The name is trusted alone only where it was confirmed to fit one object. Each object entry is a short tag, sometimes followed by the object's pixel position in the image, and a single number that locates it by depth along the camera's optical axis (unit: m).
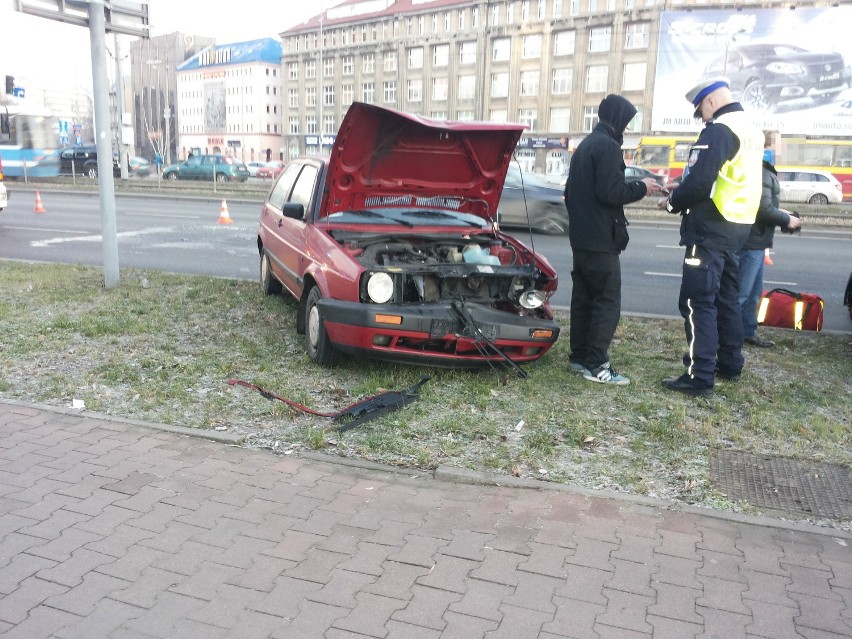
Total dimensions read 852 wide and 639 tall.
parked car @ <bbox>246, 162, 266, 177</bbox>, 50.62
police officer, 5.14
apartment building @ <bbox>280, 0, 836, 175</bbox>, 64.81
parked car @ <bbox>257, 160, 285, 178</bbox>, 49.53
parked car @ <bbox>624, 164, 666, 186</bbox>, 30.59
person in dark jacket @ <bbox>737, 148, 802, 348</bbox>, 6.40
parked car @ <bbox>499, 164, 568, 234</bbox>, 16.31
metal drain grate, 3.90
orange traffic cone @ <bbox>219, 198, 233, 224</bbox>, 17.62
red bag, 7.52
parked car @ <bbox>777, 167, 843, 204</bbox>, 31.06
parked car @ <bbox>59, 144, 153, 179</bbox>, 36.06
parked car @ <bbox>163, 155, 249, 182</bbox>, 38.62
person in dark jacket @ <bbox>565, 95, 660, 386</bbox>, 5.53
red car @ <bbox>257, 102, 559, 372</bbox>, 5.50
